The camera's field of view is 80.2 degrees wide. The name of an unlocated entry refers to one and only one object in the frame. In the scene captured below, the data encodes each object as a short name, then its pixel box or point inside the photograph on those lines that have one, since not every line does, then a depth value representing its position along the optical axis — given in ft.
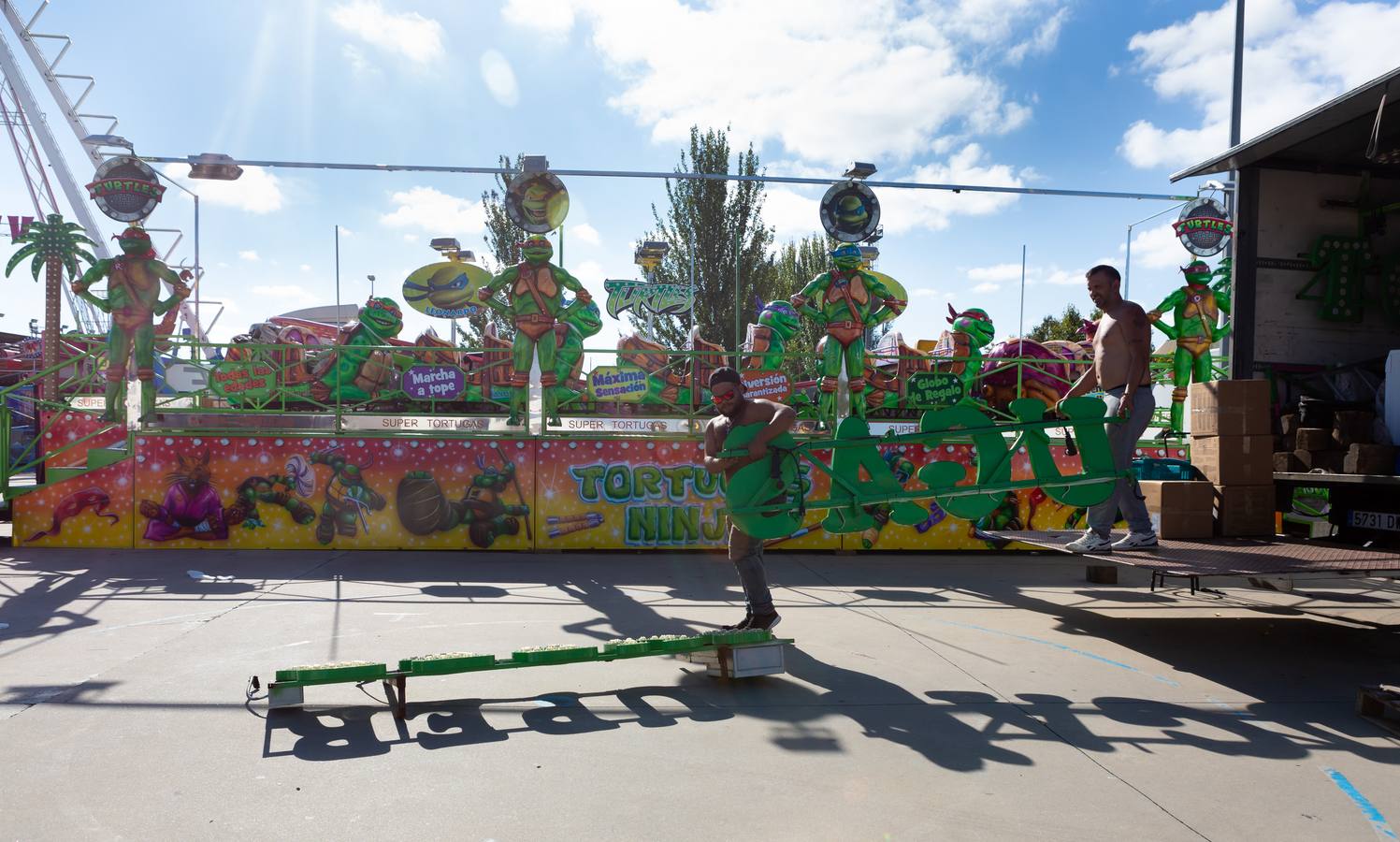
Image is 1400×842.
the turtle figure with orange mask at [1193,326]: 40.83
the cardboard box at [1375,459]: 20.27
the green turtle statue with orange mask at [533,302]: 37.09
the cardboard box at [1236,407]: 21.42
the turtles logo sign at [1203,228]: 42.45
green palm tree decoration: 36.65
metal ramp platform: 16.99
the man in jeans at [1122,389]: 19.47
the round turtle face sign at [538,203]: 36.76
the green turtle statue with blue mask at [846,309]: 37.93
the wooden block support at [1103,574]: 30.32
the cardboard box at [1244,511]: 22.33
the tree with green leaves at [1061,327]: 119.03
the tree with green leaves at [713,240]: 98.37
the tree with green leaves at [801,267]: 112.37
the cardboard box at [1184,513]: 22.09
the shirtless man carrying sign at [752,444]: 17.51
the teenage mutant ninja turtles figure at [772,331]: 49.01
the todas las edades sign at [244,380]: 39.75
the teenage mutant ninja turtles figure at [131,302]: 36.03
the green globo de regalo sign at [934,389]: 41.11
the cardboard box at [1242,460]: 22.03
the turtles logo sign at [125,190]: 37.04
